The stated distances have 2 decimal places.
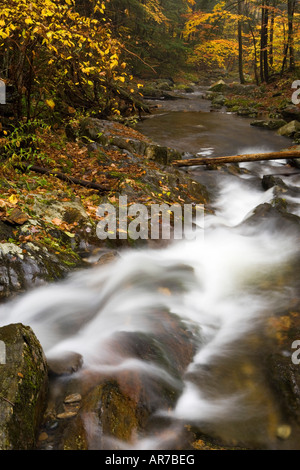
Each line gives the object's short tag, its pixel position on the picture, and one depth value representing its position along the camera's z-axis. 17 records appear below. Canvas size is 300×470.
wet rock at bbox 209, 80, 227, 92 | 25.76
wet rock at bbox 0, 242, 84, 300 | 3.69
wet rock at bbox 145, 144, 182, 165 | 8.27
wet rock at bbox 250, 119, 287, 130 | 14.30
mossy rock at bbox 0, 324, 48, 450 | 2.02
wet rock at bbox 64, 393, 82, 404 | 2.54
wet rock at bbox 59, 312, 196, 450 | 2.31
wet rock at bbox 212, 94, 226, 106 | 21.56
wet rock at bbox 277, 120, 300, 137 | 12.95
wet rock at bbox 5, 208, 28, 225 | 4.19
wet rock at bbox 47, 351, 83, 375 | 2.83
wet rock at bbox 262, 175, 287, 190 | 8.15
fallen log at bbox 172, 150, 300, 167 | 8.34
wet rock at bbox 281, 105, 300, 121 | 14.73
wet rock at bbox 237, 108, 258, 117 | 17.75
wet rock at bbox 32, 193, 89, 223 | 4.93
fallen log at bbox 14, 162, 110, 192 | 5.97
